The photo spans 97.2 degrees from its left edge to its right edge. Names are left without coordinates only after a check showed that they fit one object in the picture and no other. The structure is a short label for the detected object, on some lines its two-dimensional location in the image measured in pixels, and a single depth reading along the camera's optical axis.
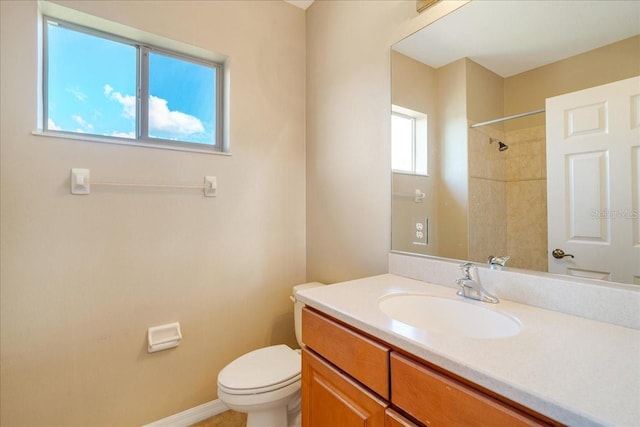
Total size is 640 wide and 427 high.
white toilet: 1.27
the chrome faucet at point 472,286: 1.03
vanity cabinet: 0.59
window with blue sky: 1.48
